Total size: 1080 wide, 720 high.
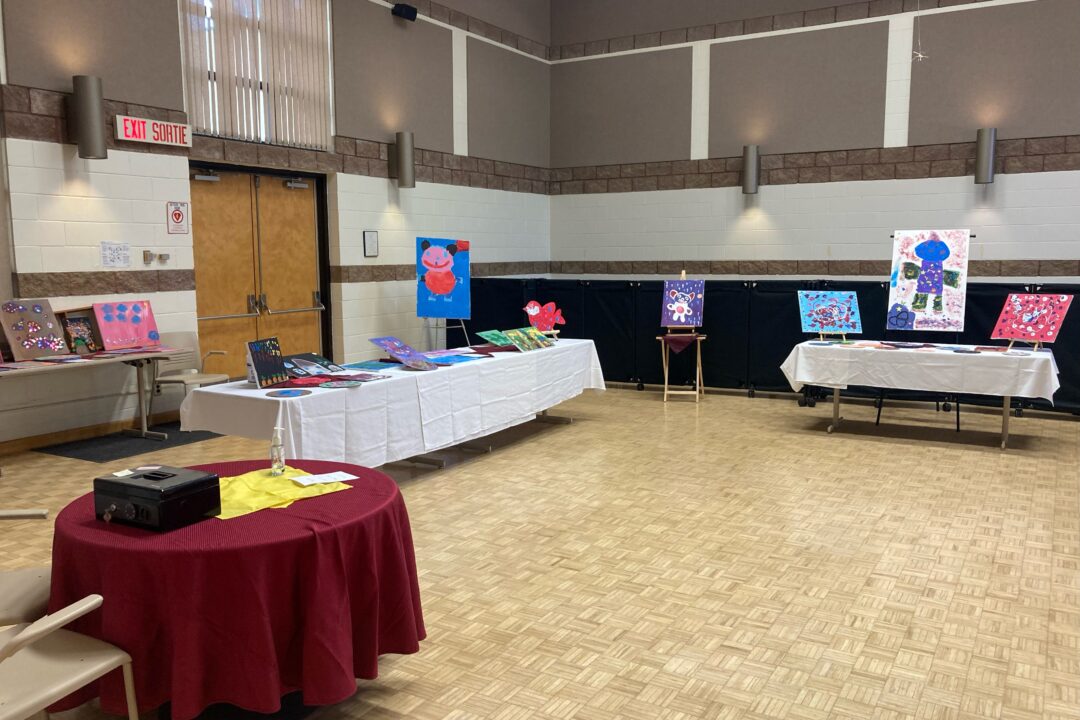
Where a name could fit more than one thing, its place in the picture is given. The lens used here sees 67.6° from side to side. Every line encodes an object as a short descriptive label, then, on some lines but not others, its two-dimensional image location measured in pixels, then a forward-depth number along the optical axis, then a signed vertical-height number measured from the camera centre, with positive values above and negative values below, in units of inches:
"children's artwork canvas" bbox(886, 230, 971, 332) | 278.4 -2.3
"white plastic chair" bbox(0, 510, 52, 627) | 93.8 -38.4
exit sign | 257.1 +47.2
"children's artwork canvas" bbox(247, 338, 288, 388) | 178.9 -20.0
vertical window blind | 284.0 +77.2
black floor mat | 237.6 -52.5
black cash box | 92.0 -26.0
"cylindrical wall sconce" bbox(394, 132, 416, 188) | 359.3 +52.8
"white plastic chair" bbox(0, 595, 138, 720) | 74.6 -39.4
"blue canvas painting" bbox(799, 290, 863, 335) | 288.4 -13.5
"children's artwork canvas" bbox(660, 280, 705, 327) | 342.3 -12.4
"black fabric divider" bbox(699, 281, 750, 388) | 345.7 -25.1
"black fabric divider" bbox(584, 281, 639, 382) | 366.3 -23.0
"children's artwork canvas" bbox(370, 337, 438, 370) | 213.0 -21.4
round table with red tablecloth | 86.8 -36.2
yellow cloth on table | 102.9 -29.1
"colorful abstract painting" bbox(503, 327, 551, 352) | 260.5 -21.2
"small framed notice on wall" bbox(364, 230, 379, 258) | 354.1 +13.8
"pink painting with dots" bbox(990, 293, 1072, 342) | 251.1 -13.7
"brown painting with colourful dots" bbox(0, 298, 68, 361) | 229.3 -15.6
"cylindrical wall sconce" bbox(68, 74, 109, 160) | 239.8 +47.5
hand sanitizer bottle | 118.4 -26.7
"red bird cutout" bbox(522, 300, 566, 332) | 283.6 -14.4
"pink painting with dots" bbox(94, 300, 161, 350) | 253.1 -15.8
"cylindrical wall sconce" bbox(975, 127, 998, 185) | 352.5 +52.8
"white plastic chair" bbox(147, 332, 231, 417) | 270.8 -31.1
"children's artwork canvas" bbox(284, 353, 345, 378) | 193.2 -22.2
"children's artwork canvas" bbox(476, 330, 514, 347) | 260.4 -20.4
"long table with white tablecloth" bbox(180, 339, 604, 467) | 171.0 -32.5
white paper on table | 112.8 -28.8
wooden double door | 297.7 +4.3
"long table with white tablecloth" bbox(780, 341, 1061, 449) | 240.2 -29.8
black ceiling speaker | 357.1 +116.5
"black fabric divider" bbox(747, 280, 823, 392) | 334.6 -23.1
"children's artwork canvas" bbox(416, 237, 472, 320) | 338.3 -2.9
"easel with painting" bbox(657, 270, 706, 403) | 337.1 -17.3
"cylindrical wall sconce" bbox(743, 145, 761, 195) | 403.2 +53.1
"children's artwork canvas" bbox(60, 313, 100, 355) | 245.1 -17.6
